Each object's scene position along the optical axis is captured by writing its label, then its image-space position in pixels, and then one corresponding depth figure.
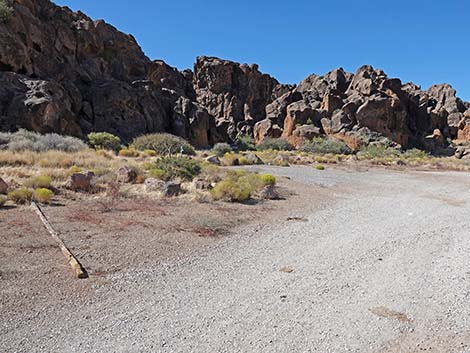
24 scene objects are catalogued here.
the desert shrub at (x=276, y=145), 50.28
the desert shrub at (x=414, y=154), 43.91
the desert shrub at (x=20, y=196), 8.44
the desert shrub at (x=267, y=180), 12.35
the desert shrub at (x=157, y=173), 12.62
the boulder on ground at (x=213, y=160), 23.14
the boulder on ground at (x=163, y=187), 10.42
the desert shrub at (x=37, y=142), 18.31
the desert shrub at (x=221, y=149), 34.88
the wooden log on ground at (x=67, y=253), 4.73
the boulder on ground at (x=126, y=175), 11.98
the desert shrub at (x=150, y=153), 24.35
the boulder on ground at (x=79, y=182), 10.38
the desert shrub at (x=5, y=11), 31.52
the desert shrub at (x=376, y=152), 41.96
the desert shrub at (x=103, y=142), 26.55
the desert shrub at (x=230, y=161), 24.45
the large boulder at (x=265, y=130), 58.57
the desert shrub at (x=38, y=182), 9.82
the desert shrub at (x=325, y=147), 45.78
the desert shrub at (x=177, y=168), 13.15
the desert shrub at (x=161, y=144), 28.78
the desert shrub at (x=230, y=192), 10.39
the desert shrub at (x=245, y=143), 51.43
